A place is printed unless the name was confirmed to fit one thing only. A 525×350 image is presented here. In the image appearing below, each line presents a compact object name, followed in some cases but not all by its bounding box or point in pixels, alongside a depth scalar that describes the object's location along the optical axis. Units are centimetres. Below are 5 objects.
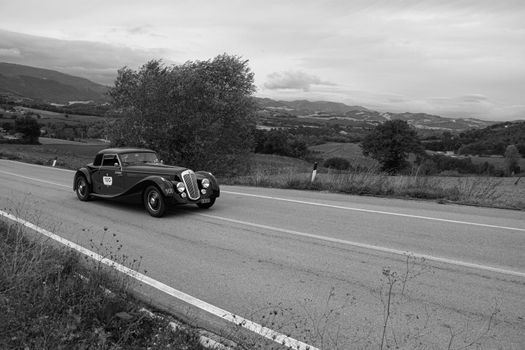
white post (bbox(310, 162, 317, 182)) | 1393
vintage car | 877
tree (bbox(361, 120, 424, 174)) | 5820
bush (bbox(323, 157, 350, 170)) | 5472
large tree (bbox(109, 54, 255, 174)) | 2755
